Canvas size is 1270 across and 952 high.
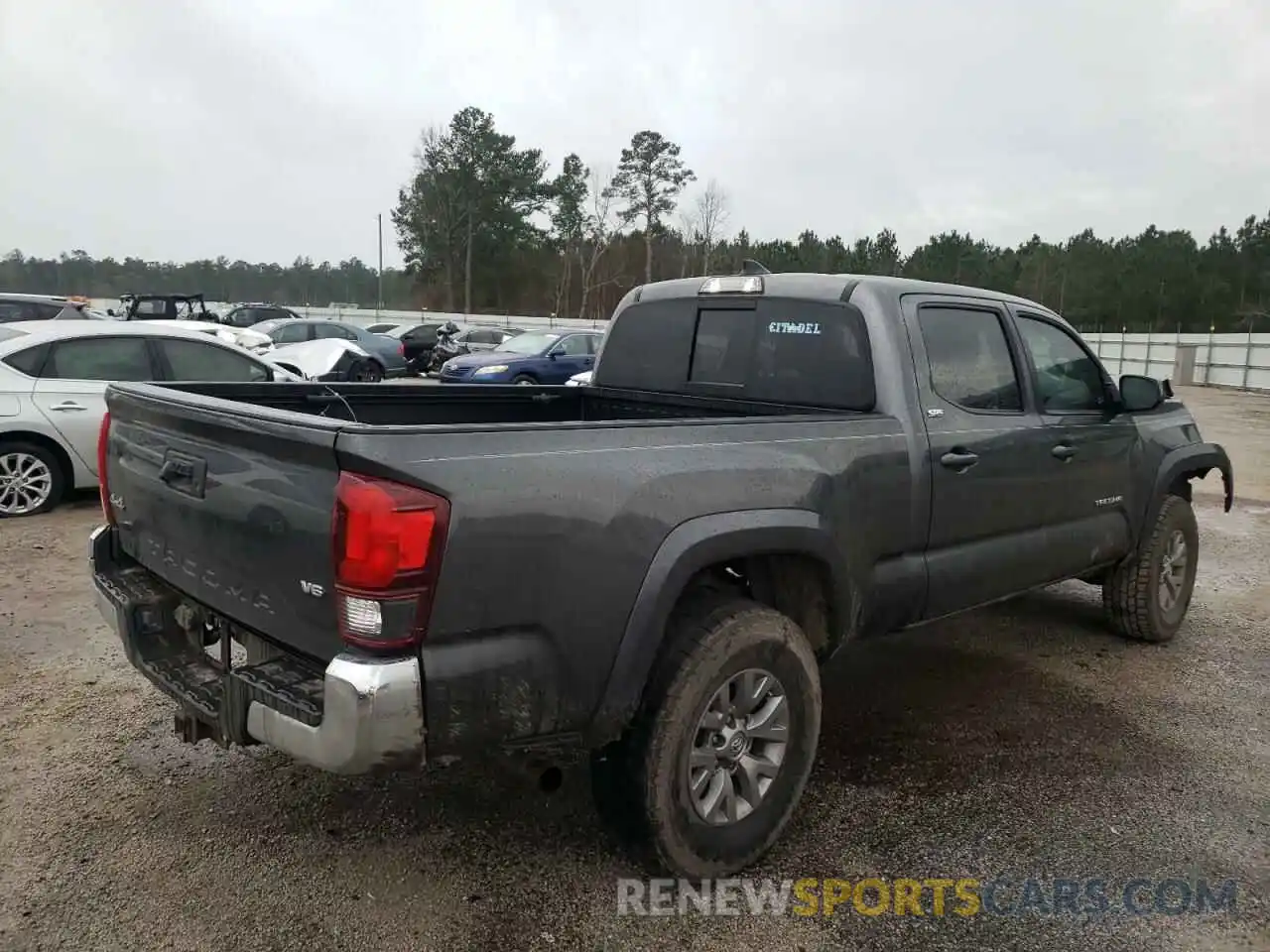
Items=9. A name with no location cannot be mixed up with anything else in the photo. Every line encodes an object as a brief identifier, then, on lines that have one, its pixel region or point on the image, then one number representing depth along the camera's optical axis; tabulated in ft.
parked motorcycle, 82.12
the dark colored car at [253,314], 102.63
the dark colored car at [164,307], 71.67
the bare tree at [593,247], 207.30
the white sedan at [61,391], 24.09
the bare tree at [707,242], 205.46
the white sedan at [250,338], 55.36
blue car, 58.18
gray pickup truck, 7.43
